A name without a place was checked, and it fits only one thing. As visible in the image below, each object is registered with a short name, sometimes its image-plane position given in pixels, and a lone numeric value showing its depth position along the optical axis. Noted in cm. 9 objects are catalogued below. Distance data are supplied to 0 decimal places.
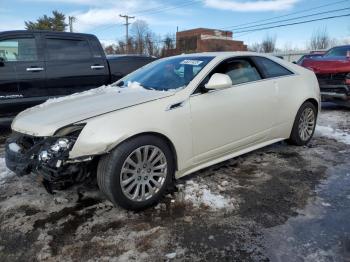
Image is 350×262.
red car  831
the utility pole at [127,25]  5034
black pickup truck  586
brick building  5738
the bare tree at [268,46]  6281
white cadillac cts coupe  304
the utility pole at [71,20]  5153
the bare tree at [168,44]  5531
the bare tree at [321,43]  5634
